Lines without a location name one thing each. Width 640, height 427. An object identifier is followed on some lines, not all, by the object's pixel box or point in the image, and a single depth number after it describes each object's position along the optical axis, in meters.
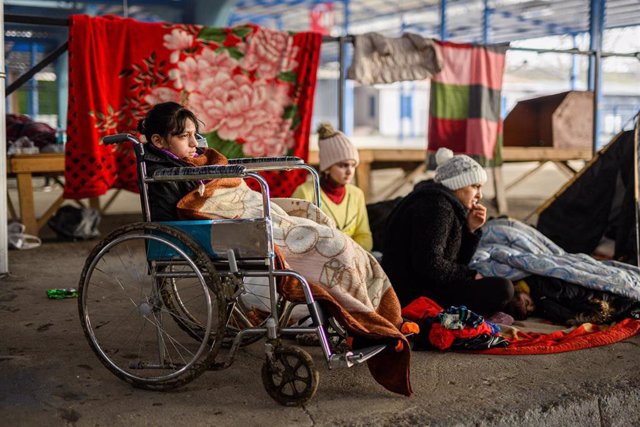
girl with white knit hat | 3.61
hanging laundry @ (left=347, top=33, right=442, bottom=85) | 6.32
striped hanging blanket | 6.75
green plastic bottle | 4.37
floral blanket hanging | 5.51
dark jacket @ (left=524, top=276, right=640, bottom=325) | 3.89
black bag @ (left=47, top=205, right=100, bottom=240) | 6.58
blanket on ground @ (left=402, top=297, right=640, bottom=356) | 3.30
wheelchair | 2.63
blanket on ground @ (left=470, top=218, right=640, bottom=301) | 3.98
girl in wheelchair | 2.76
